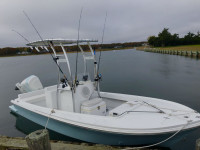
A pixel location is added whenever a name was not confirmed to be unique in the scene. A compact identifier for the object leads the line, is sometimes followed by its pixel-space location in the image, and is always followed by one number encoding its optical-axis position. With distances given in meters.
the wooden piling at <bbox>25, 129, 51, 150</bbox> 2.60
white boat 3.56
